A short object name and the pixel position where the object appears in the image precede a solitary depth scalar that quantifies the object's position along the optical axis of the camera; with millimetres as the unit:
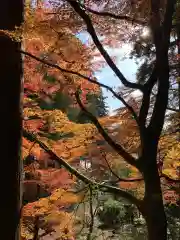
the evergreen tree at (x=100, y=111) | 8439
